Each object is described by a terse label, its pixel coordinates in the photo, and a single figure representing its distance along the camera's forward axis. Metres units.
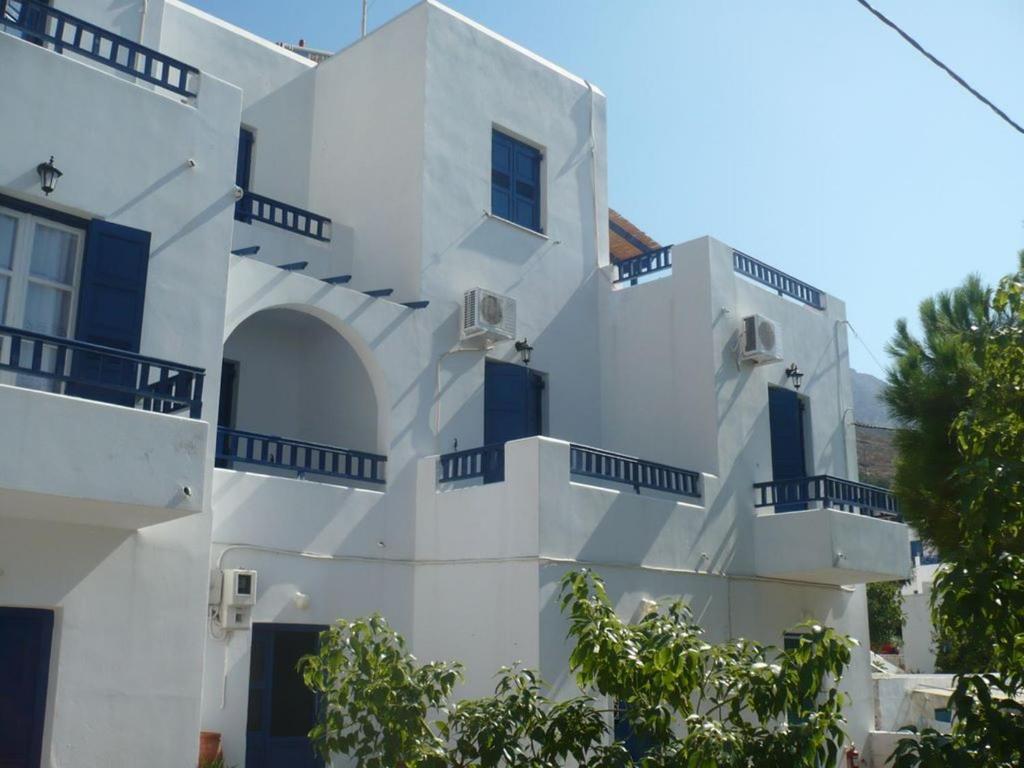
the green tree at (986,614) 4.59
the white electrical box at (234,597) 10.88
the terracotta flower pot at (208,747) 10.31
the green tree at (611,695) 5.62
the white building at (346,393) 9.12
